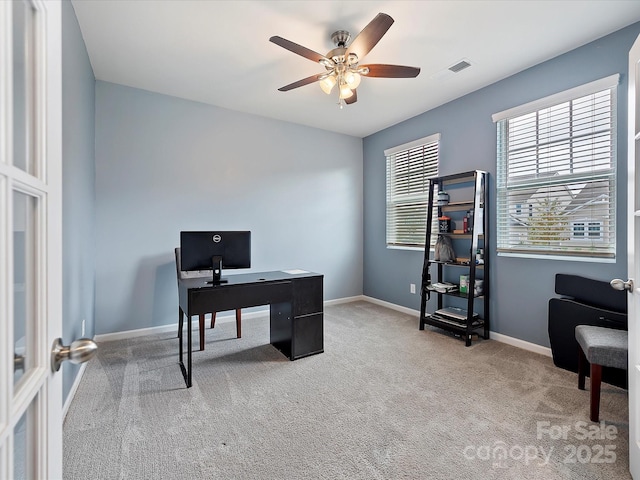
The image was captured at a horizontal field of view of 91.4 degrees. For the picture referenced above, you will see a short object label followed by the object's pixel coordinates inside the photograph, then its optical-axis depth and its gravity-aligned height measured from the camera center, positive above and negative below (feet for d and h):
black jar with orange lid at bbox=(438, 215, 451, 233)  11.49 +0.39
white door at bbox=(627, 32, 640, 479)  4.48 -0.34
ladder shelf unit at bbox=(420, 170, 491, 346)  10.33 -0.93
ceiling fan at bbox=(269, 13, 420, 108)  6.93 +4.18
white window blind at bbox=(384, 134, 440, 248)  13.12 +2.09
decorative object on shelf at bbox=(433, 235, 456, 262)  11.26 -0.57
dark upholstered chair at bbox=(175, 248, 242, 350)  9.72 -1.49
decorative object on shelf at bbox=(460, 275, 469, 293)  10.89 -1.72
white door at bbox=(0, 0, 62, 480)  1.59 -0.01
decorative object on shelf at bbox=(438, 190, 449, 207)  11.73 +1.38
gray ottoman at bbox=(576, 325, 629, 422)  5.84 -2.27
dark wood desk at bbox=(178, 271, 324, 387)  7.82 -1.78
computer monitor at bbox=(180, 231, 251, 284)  8.20 -0.43
